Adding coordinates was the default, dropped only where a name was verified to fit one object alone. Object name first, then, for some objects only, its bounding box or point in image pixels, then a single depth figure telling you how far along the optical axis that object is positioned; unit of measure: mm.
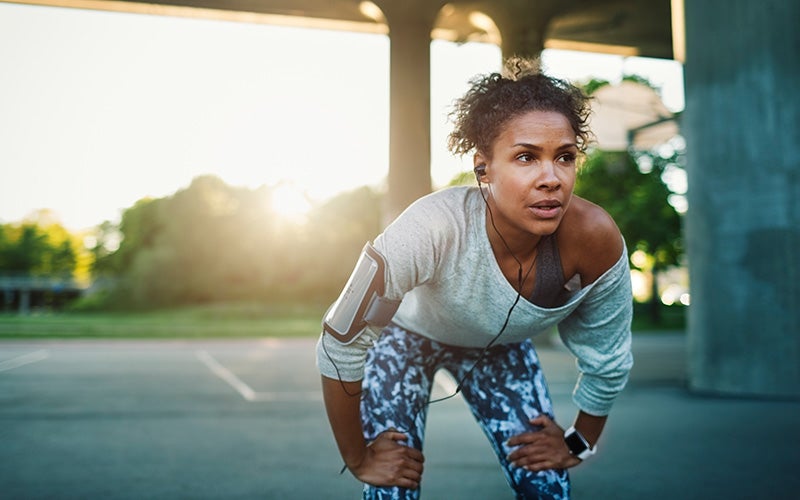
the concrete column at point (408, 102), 9594
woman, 1788
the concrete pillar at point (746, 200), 6363
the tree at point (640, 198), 21781
